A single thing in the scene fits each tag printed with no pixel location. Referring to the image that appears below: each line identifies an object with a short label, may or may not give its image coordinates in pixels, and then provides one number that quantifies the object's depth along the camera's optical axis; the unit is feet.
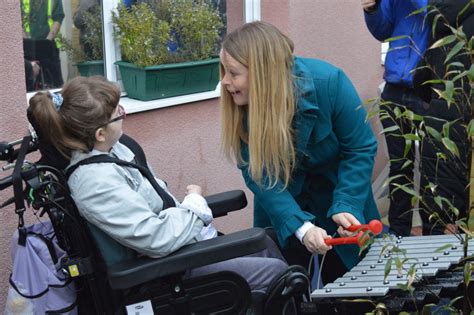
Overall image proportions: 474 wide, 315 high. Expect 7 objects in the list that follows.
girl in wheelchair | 10.03
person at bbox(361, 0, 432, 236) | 16.33
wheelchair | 9.87
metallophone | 8.99
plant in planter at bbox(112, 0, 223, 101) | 16.01
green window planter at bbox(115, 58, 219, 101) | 16.07
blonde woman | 11.22
